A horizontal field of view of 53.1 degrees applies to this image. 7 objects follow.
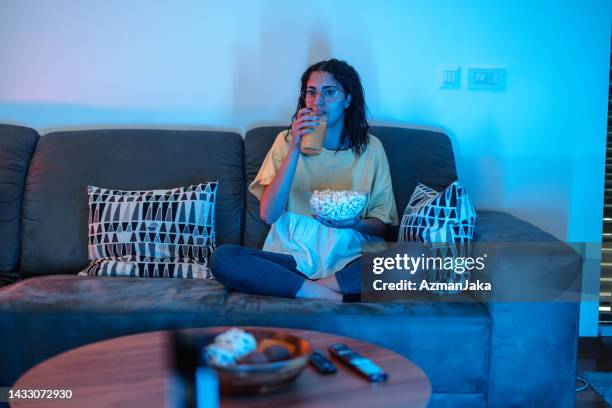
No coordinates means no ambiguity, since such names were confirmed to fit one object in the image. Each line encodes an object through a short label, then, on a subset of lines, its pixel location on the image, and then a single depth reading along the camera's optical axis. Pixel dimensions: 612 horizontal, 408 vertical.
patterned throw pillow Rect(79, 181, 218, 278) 2.04
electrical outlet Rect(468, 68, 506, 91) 2.48
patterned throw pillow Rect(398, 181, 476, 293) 1.82
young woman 1.82
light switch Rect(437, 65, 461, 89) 2.48
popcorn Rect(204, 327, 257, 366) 0.96
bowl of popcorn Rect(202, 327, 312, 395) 0.95
